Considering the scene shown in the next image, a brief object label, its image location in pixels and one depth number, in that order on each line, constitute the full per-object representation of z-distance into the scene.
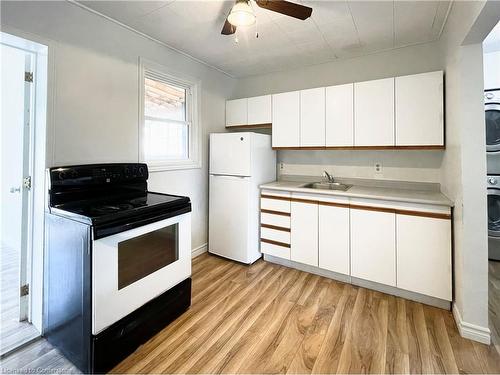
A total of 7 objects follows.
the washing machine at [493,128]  2.93
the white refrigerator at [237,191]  2.97
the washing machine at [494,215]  2.96
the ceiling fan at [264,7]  1.58
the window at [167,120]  2.64
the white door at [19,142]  1.85
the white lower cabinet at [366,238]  2.11
